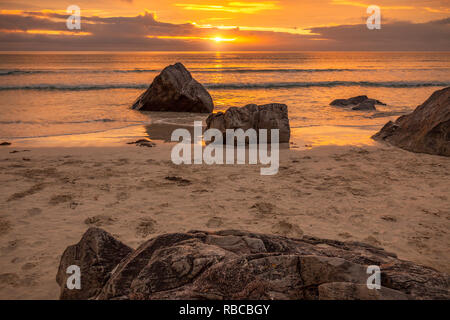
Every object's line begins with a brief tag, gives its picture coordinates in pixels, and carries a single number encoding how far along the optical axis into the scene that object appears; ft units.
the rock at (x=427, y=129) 29.30
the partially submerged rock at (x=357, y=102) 59.07
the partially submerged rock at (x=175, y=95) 54.80
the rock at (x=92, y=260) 9.68
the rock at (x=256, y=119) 33.17
